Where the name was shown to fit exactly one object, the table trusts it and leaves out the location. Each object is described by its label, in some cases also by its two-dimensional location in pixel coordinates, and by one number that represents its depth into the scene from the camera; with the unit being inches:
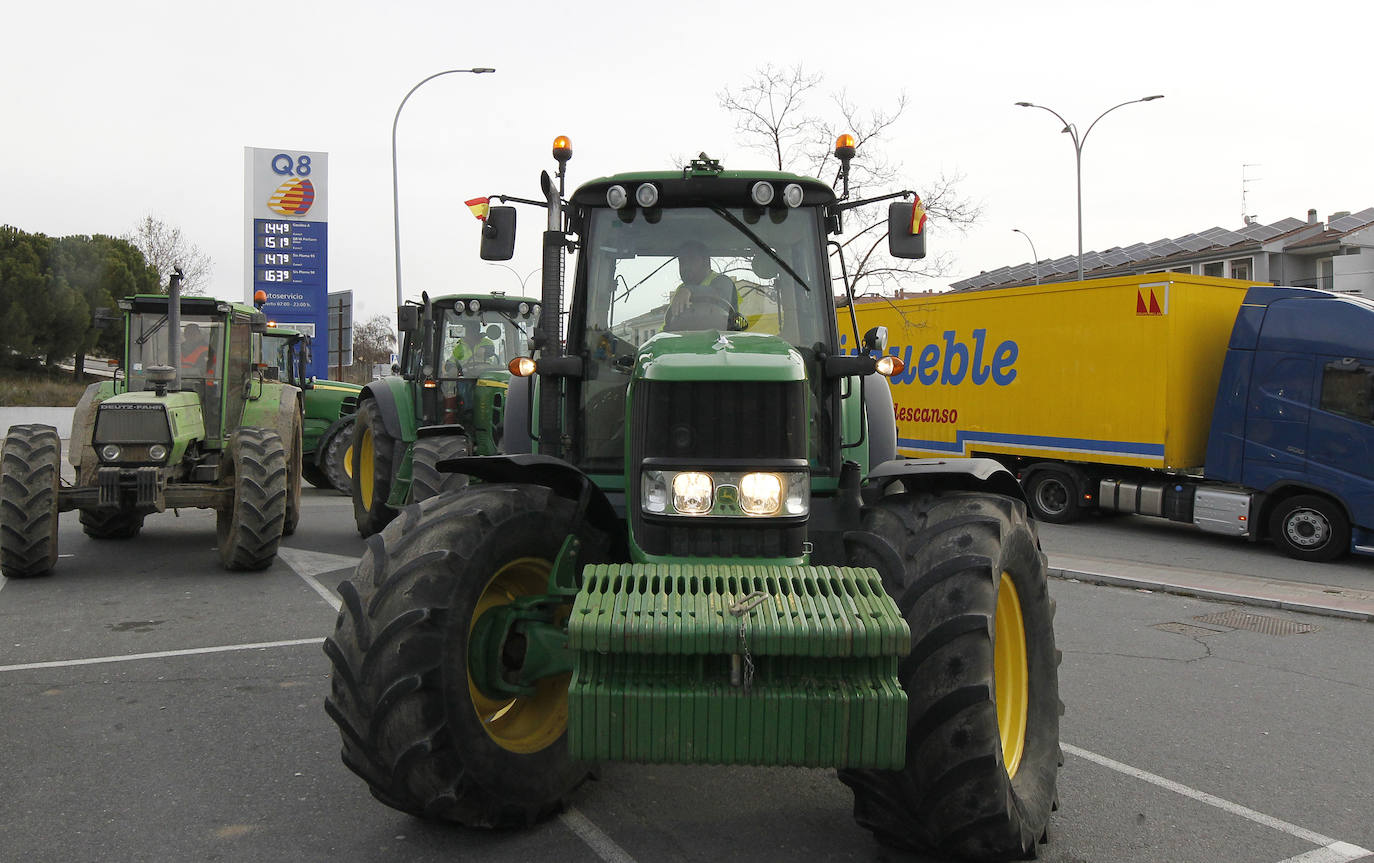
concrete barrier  1199.6
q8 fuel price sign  1332.4
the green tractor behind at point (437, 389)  471.2
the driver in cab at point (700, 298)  193.8
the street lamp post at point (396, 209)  1108.8
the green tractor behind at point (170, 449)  361.1
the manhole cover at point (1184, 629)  330.6
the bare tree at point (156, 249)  1699.1
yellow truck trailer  485.7
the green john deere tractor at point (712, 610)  128.6
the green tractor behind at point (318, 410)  653.3
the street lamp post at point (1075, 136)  1128.8
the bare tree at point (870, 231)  1034.7
